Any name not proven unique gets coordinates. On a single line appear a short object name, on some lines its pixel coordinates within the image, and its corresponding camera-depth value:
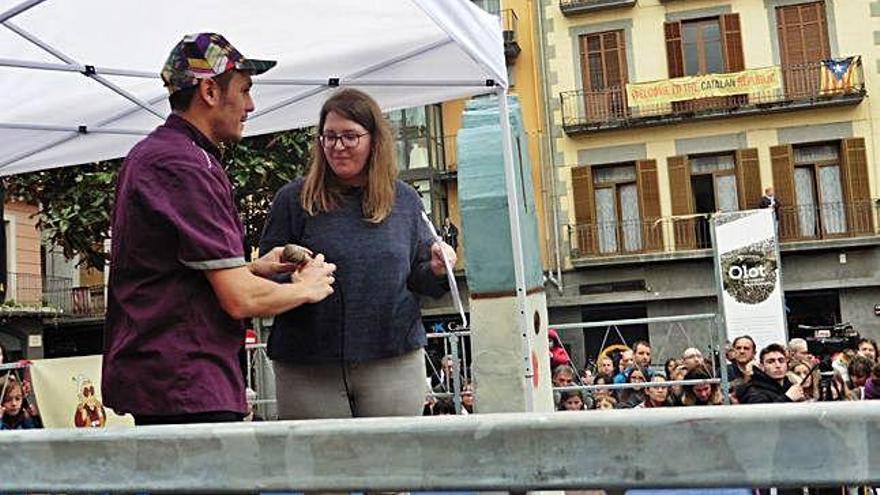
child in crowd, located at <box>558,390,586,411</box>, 8.25
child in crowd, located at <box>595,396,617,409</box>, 8.72
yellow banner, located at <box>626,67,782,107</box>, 22.36
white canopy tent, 4.13
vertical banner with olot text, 14.07
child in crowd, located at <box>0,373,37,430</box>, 8.36
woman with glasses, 2.78
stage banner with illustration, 8.88
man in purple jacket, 2.08
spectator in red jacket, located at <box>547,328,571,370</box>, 10.18
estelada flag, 21.97
